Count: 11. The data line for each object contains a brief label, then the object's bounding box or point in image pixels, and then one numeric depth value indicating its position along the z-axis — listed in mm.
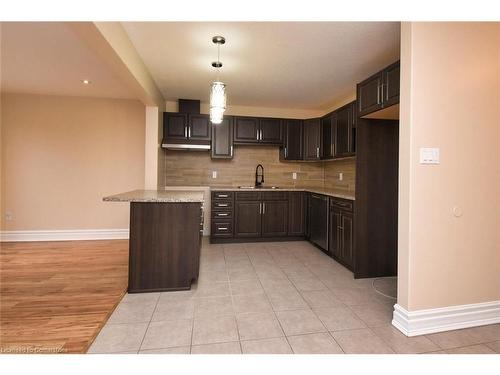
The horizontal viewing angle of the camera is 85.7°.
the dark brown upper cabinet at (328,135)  4152
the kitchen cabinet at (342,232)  3186
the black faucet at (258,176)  5136
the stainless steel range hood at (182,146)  4398
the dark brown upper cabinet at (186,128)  4520
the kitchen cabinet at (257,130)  4758
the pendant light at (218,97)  2574
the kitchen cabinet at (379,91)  2424
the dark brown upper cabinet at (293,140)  4910
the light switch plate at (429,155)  1949
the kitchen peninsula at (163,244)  2584
